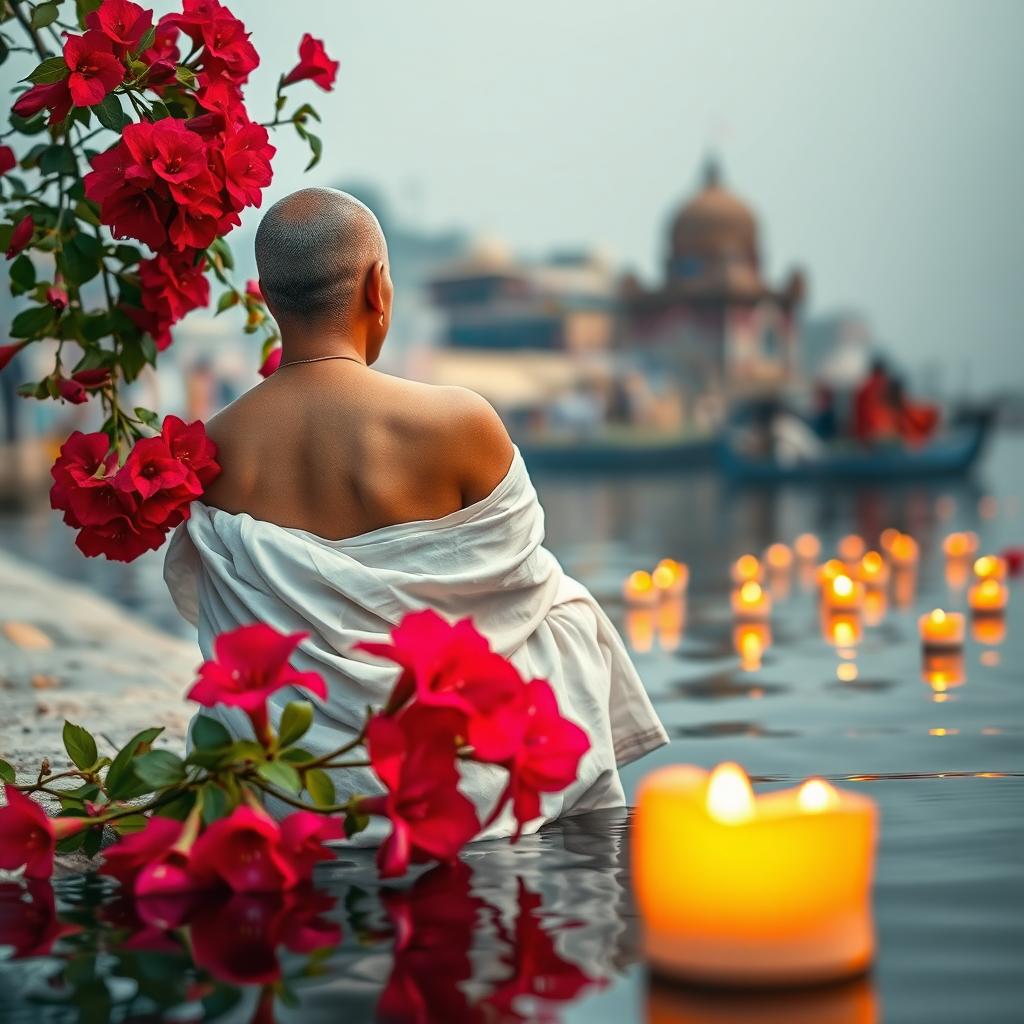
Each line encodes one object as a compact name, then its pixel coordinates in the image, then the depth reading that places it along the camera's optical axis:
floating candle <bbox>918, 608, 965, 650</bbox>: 4.30
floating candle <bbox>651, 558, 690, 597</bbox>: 5.81
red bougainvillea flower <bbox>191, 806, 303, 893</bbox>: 1.84
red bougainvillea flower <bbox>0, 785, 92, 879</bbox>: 1.92
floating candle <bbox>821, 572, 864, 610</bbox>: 5.23
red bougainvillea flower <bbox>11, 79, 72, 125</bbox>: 2.24
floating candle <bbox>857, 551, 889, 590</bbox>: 5.82
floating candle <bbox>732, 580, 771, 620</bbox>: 5.16
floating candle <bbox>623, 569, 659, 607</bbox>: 5.54
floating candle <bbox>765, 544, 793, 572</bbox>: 6.99
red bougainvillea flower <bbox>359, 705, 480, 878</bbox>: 1.78
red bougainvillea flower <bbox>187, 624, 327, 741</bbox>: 1.81
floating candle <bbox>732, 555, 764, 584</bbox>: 5.55
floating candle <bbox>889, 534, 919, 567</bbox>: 6.73
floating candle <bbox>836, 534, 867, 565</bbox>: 7.60
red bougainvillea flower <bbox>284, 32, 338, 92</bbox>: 2.51
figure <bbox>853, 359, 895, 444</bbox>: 17.83
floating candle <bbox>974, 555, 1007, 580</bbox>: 5.36
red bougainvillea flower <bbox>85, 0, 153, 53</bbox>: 2.22
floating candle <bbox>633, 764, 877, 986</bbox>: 1.53
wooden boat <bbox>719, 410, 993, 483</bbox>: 16.69
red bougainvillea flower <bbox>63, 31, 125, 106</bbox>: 2.20
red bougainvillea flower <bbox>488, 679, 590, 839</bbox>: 1.79
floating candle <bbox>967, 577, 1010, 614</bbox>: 5.17
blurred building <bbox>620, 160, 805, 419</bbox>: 31.92
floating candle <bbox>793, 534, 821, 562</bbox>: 7.57
